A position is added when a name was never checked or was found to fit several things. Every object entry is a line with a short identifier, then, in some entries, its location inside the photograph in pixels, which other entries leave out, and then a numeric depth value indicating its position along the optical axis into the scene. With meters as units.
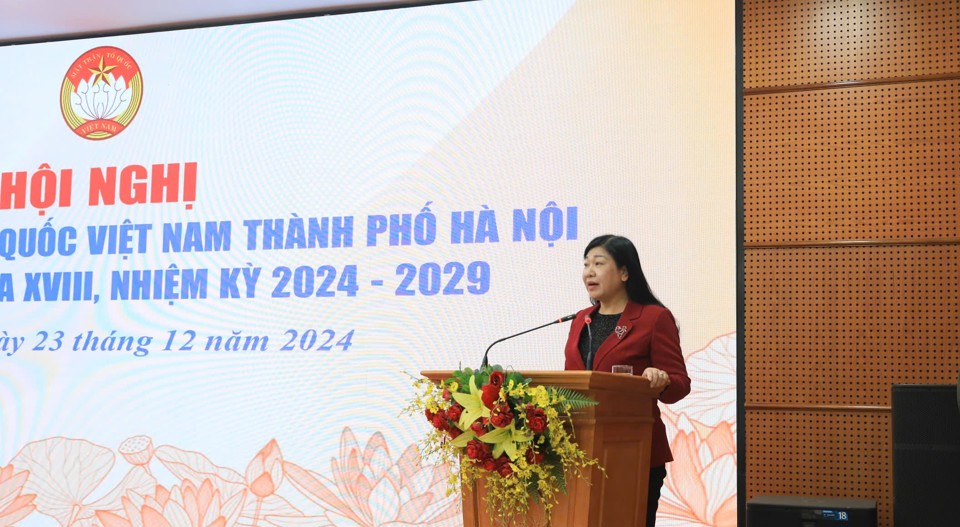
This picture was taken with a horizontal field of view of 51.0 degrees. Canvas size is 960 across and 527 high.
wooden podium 2.63
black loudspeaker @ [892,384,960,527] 3.51
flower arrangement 2.60
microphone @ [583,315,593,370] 3.44
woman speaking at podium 3.26
